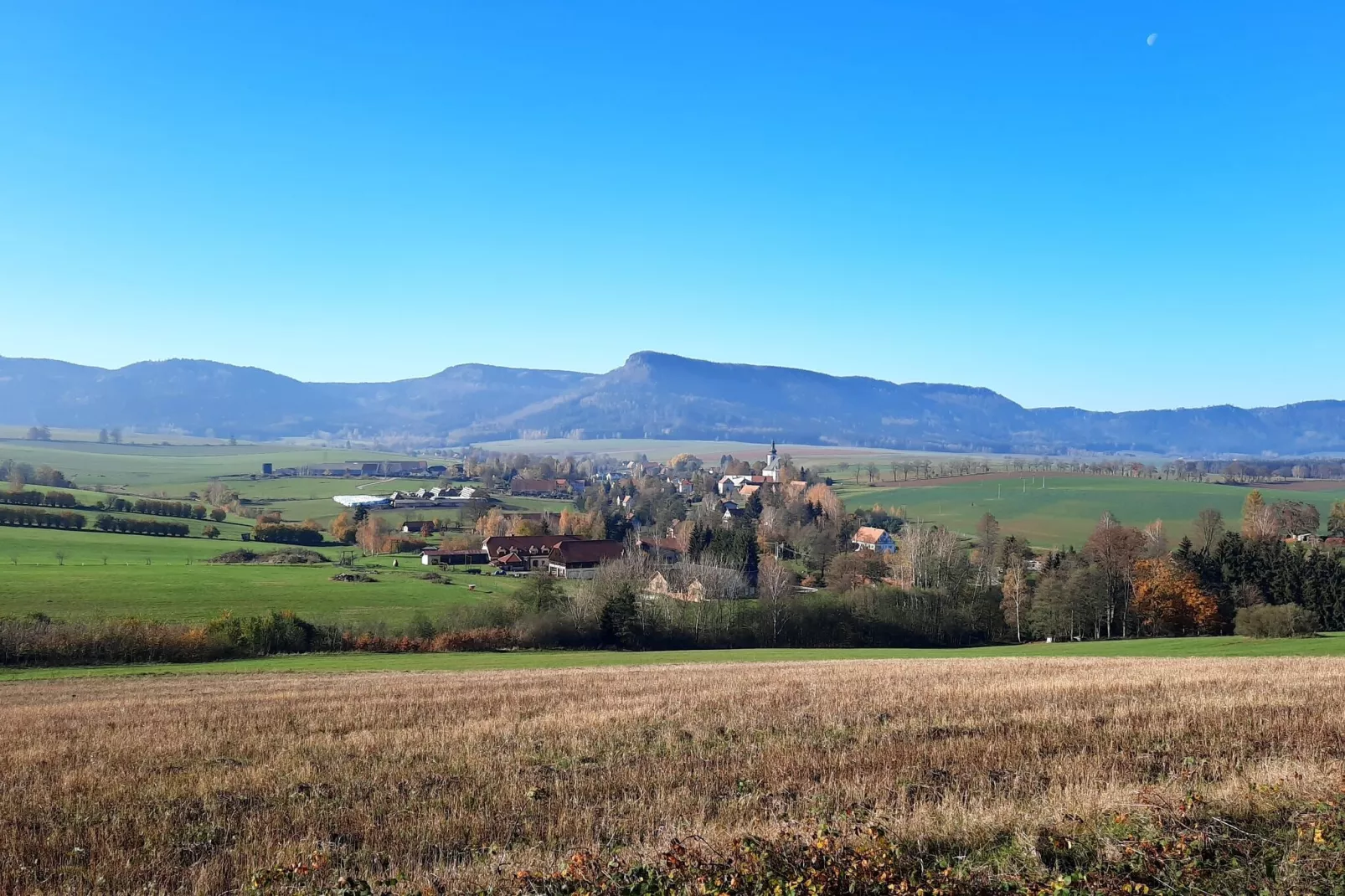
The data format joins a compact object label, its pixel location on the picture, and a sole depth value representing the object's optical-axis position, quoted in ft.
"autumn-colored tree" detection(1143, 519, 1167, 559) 278.67
